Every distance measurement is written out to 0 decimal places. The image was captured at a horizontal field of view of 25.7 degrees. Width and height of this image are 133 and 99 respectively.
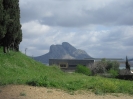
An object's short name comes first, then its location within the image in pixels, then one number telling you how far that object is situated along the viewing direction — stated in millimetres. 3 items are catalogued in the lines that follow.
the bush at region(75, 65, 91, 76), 44438
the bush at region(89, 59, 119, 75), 58750
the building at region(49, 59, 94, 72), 92500
